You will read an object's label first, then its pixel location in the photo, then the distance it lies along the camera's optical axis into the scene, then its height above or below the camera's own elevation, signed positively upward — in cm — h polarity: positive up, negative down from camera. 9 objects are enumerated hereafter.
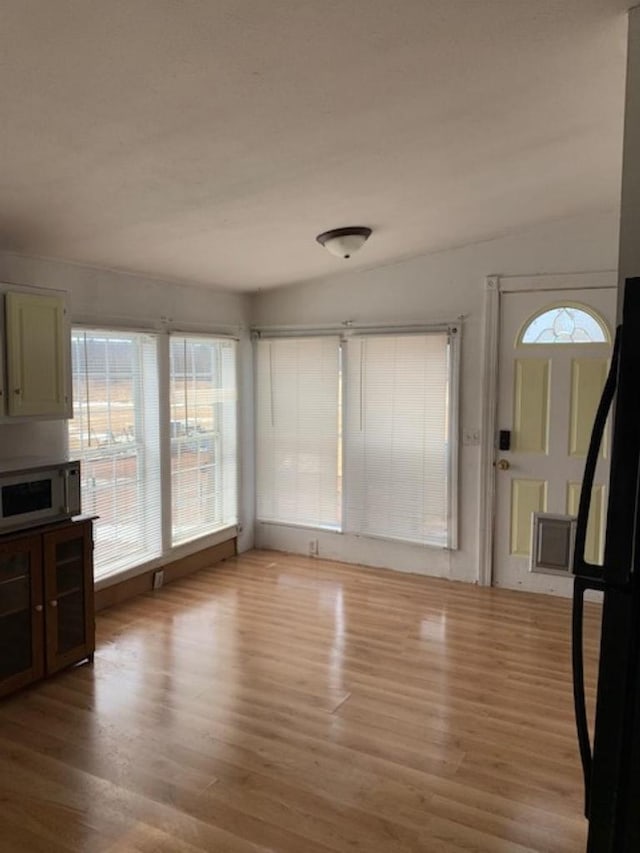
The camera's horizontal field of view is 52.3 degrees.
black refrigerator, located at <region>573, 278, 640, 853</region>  141 -52
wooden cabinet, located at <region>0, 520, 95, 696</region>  308 -102
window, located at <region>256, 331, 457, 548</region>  485 -29
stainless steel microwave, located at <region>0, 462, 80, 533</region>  308 -48
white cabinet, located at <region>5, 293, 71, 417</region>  315 +20
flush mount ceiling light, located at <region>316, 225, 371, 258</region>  380 +93
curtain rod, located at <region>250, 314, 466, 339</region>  476 +54
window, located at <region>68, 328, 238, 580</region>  412 -29
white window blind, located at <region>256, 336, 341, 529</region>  529 -28
